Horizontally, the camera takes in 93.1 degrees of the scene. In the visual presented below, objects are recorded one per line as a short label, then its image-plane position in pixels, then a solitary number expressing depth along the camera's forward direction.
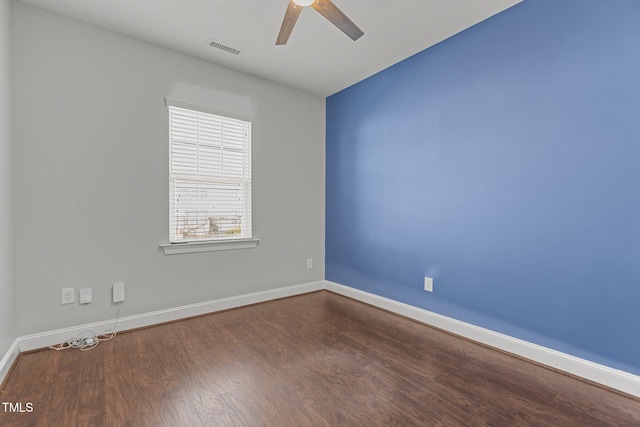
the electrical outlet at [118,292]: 2.62
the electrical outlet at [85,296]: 2.47
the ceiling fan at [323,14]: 1.87
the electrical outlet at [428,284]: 2.89
